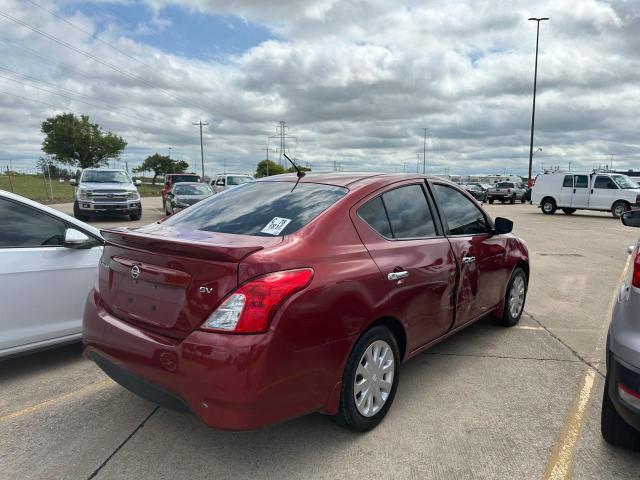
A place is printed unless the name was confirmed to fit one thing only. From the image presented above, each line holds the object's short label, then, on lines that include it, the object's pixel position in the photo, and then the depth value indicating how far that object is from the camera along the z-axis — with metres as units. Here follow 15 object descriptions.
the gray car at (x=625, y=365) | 2.41
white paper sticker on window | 2.89
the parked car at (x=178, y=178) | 24.45
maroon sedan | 2.42
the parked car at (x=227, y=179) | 22.84
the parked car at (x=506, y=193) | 36.72
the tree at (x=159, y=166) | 101.88
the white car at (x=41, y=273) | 3.73
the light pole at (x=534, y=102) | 37.22
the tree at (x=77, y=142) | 61.28
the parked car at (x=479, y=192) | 37.71
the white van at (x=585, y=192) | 21.80
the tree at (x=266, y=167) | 89.44
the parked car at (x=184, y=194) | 18.12
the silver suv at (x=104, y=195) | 16.20
